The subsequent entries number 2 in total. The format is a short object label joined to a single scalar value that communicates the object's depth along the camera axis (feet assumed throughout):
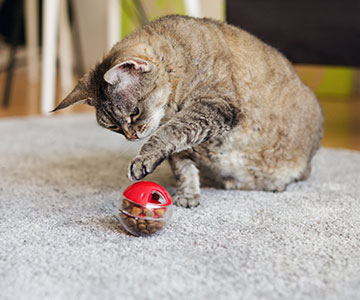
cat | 4.07
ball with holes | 3.39
